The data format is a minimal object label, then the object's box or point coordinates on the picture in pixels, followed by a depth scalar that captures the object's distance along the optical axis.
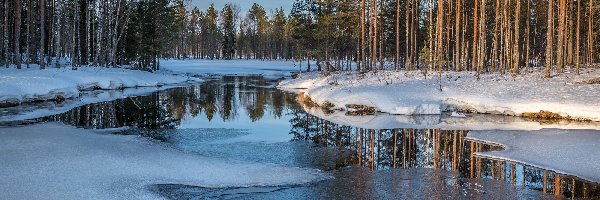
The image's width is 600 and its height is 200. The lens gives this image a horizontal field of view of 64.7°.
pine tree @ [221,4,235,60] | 105.50
